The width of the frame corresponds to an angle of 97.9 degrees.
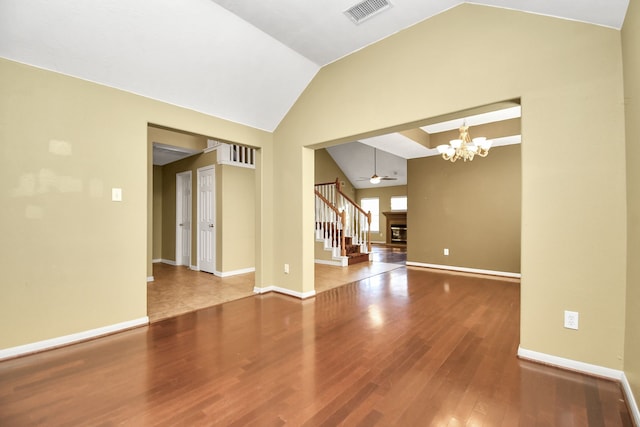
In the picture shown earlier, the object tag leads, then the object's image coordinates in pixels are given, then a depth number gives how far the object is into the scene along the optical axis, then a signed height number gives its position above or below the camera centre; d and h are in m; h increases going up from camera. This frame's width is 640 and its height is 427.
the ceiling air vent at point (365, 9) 2.62 +1.97
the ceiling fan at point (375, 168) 8.34 +1.59
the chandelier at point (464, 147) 4.11 +0.99
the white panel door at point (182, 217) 6.62 -0.09
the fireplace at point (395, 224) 10.25 -0.45
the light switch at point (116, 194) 2.85 +0.20
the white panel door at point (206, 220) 5.75 -0.14
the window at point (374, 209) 11.63 +0.11
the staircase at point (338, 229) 6.68 -0.42
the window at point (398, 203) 11.02 +0.36
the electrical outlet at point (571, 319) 2.09 -0.82
